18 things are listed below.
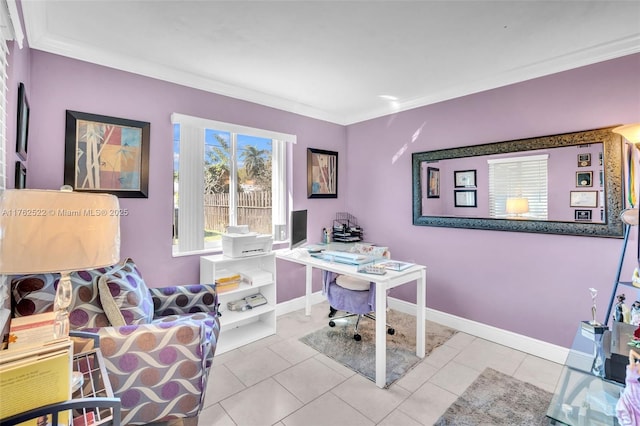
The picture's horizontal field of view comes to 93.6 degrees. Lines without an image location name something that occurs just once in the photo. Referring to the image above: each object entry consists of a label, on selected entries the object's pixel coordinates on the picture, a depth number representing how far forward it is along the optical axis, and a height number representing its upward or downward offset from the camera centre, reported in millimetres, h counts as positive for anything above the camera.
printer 2816 -261
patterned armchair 1464 -644
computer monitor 3299 -139
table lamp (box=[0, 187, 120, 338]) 995 -66
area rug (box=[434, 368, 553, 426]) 1880 -1263
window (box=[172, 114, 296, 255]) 2828 +365
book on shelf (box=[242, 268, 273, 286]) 3008 -630
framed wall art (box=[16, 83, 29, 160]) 1704 +529
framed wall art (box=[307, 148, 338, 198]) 3826 +560
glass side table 1340 -870
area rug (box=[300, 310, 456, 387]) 2478 -1204
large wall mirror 2318 +288
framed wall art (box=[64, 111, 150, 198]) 2260 +479
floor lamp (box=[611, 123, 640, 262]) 1782 +510
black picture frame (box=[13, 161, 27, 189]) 1722 +227
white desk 2223 -541
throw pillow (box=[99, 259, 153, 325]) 1706 -489
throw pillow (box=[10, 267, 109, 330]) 1511 -435
